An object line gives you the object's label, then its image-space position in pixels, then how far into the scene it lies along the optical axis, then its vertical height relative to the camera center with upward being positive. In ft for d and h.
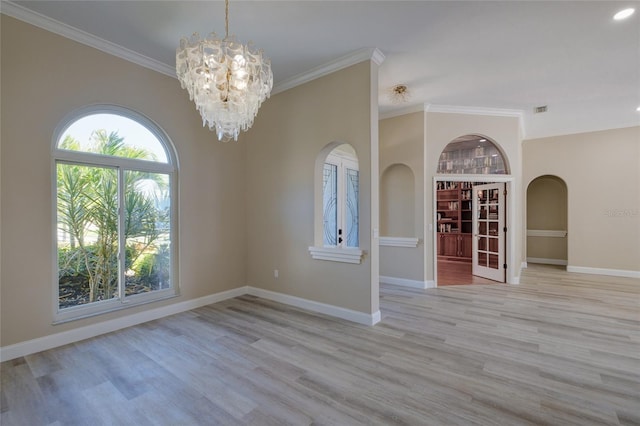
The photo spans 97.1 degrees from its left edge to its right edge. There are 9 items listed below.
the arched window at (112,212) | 10.62 +0.09
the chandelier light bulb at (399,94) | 15.25 +6.69
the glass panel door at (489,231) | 19.36 -1.38
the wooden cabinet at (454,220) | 28.25 -0.79
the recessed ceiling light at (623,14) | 9.34 +6.64
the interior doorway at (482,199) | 19.03 +0.92
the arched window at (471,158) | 19.07 +3.68
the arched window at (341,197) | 19.61 +1.13
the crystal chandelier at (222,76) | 7.87 +3.93
